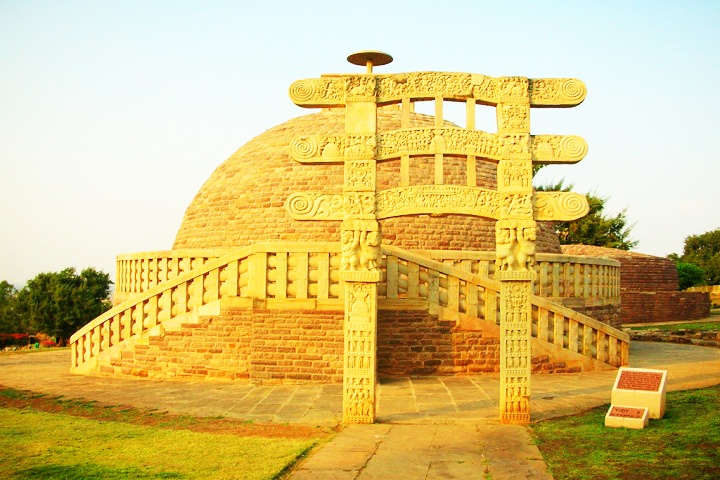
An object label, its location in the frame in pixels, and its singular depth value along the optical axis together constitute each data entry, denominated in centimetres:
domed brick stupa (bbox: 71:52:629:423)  878
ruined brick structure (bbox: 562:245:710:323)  2955
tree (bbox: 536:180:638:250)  4334
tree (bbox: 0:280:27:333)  3575
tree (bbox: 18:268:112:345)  3094
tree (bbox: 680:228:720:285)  6122
